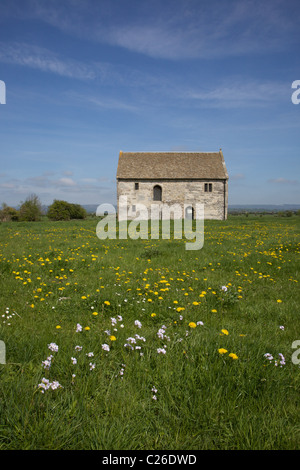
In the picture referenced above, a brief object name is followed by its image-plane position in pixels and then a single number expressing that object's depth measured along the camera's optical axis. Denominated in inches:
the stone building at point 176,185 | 1429.6
